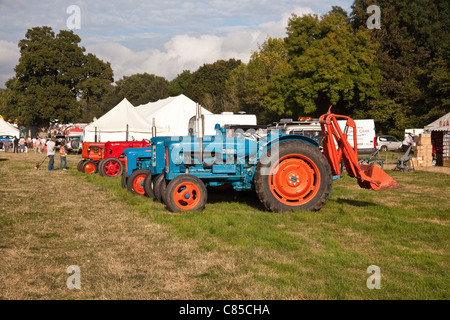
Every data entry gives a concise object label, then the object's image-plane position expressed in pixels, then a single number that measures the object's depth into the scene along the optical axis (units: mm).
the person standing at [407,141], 31912
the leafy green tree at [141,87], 108062
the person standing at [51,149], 21425
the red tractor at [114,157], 18359
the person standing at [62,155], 22266
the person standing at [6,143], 45488
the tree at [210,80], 78362
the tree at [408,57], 41625
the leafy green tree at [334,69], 42812
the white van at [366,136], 29516
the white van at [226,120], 22203
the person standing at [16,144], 42988
